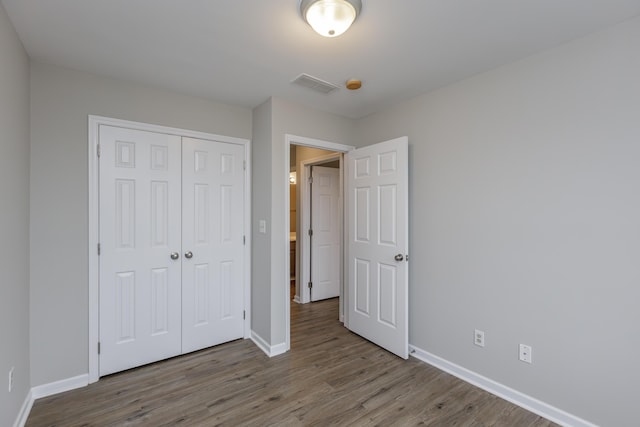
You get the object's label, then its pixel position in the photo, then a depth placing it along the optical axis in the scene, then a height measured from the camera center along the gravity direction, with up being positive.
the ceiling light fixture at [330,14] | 1.51 +1.04
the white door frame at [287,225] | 2.88 -0.10
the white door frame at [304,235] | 4.33 -0.29
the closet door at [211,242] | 2.79 -0.27
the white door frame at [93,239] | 2.32 -0.18
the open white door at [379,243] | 2.71 -0.28
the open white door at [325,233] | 4.41 -0.27
